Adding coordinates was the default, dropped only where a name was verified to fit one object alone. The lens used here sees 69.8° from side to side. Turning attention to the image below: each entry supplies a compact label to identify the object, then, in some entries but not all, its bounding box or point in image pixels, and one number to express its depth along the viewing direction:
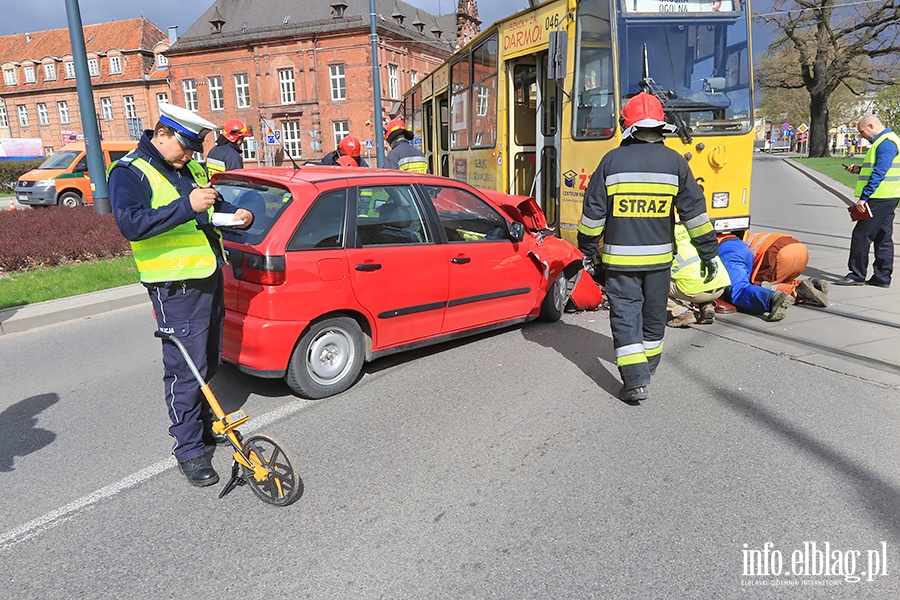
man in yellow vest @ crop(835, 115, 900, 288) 7.61
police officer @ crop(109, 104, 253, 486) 3.10
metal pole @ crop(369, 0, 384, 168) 19.12
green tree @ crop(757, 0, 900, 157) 36.88
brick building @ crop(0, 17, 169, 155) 58.56
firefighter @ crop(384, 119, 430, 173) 8.38
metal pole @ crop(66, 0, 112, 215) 12.27
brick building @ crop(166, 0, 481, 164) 47.81
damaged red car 4.38
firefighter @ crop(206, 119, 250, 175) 8.33
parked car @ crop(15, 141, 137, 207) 18.94
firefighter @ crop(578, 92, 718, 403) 4.30
